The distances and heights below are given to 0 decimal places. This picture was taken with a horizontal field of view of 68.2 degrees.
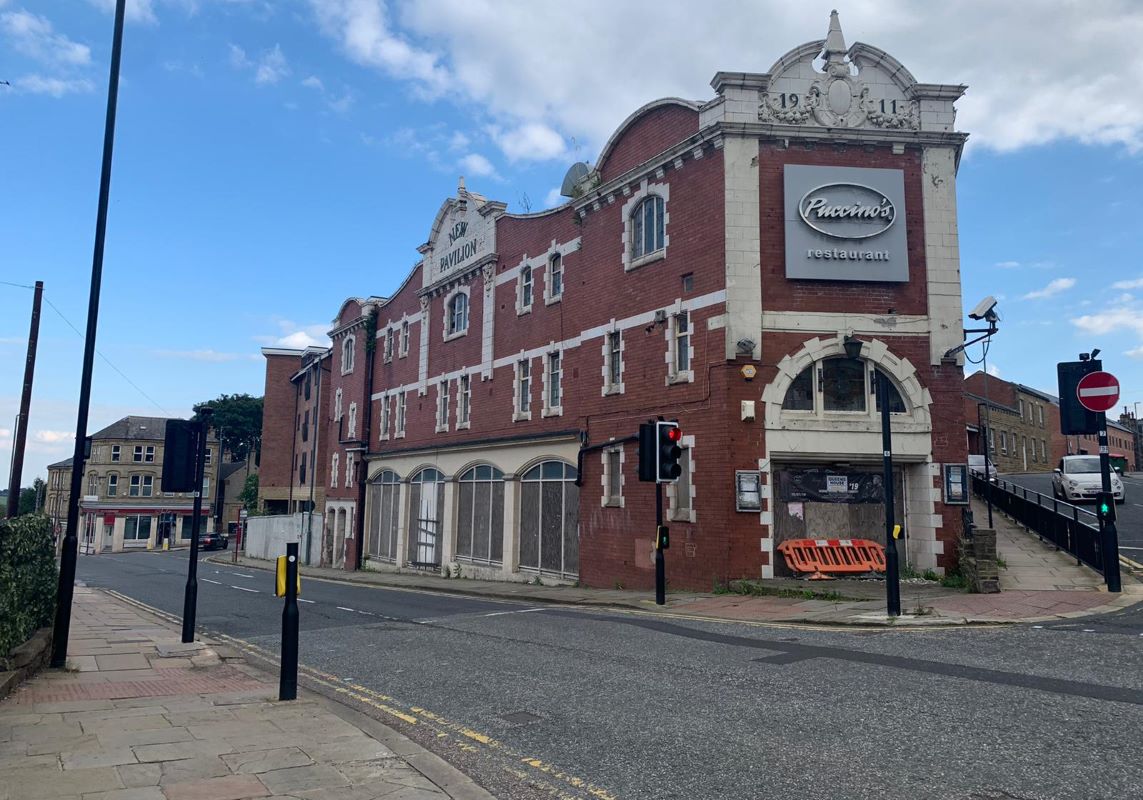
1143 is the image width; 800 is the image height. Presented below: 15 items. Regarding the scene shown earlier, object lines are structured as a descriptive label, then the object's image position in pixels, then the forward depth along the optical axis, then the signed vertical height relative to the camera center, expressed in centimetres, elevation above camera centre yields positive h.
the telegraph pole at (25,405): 2460 +301
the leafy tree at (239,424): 8900 +875
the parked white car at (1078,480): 2952 +141
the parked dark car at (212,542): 7275 -298
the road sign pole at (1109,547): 1515 -48
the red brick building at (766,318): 1902 +471
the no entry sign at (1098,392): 1549 +236
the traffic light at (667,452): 1669 +122
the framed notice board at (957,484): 1886 +76
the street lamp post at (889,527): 1385 -16
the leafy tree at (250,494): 6883 +115
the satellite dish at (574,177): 2752 +1098
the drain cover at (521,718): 766 -188
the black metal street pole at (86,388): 1037 +150
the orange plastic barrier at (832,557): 1861 -89
